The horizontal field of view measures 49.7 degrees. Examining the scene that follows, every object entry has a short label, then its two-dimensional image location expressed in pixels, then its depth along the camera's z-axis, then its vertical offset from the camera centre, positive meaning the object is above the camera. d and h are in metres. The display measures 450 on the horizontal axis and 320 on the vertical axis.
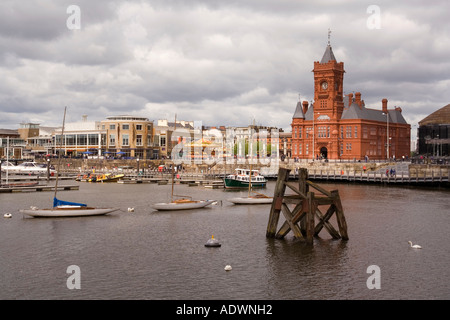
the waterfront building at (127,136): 155.25 +8.21
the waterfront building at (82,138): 159.00 +7.70
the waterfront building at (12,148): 186.25 +5.06
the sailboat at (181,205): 57.91 -5.24
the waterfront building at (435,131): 139.38 +9.29
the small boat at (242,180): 91.69 -3.58
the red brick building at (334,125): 122.94 +9.63
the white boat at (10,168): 126.81 -1.77
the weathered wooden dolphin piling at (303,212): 36.19 -3.85
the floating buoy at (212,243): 37.84 -6.36
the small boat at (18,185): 84.19 -4.26
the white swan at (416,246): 37.20 -6.45
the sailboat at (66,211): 51.19 -5.29
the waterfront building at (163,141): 164.62 +7.10
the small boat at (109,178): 108.69 -3.70
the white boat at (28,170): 126.41 -2.27
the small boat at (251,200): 64.44 -5.09
